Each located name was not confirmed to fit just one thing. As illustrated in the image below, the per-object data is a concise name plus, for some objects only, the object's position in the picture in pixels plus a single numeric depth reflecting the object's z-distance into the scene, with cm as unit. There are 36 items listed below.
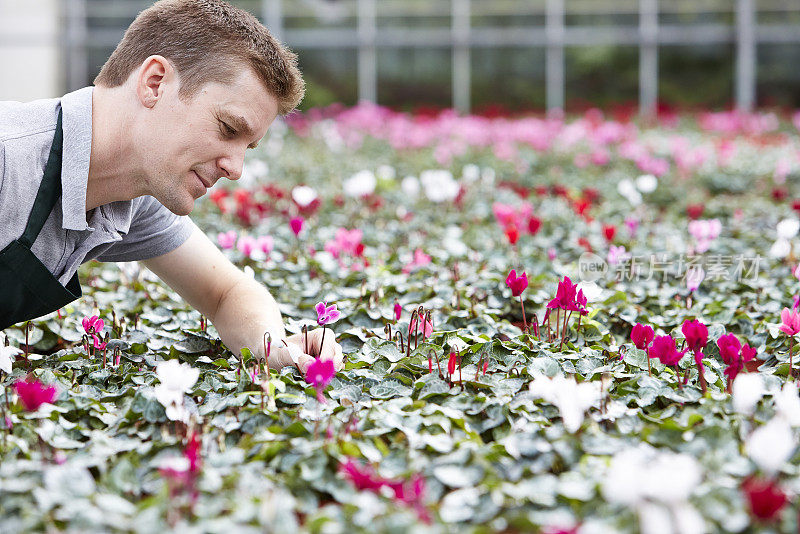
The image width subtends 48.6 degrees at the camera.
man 193
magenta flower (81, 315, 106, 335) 221
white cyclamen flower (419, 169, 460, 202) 446
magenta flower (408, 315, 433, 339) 218
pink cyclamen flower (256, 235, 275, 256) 310
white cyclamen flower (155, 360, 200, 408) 160
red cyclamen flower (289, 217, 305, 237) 315
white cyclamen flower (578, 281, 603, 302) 216
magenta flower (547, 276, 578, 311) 206
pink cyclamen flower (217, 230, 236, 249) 311
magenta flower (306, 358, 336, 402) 165
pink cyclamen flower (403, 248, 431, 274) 322
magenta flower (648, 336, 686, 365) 181
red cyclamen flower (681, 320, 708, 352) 182
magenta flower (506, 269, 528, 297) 222
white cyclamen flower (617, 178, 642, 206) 402
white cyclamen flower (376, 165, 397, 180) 578
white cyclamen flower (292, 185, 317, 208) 381
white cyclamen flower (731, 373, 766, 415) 144
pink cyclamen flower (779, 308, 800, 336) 199
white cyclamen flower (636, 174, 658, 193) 398
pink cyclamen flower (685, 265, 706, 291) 265
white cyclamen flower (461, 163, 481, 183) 519
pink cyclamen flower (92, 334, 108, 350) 223
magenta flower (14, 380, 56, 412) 147
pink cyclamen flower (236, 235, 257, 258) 310
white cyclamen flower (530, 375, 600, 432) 152
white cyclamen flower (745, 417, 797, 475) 121
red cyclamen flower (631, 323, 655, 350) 199
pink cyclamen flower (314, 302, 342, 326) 191
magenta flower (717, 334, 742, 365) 172
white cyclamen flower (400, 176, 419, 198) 448
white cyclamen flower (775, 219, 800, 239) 287
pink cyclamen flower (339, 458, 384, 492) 129
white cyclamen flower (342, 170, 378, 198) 425
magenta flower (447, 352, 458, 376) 188
